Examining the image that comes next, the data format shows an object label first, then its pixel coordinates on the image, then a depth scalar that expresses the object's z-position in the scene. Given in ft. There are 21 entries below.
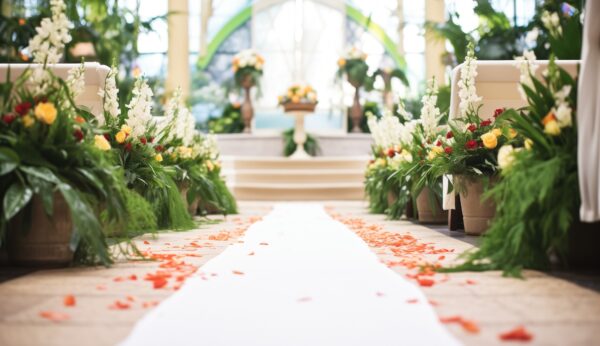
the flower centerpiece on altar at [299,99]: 36.58
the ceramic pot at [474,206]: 12.01
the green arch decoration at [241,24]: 51.03
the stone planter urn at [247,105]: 39.65
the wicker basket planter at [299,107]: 36.55
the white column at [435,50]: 42.34
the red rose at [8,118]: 8.05
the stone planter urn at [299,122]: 36.52
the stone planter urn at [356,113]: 40.60
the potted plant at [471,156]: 11.73
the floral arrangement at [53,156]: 7.61
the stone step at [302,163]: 34.35
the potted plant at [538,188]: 7.39
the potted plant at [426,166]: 14.76
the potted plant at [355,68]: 38.81
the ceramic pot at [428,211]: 15.87
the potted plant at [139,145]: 11.53
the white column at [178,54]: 41.06
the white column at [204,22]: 47.75
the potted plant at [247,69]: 39.27
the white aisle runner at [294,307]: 5.02
